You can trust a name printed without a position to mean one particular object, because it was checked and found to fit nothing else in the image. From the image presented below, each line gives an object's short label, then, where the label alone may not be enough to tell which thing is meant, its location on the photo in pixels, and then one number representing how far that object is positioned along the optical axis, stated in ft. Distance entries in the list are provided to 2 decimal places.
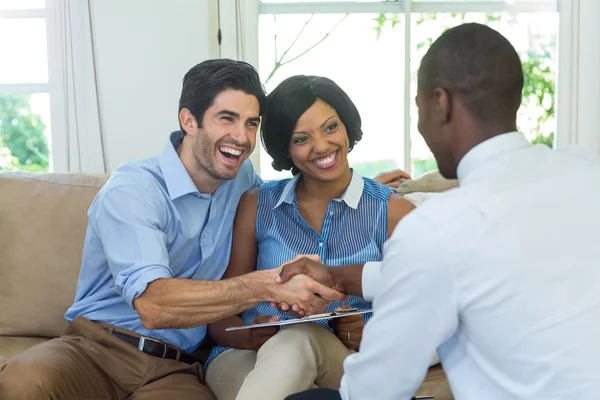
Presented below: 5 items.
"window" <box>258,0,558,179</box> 11.55
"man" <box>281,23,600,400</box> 3.73
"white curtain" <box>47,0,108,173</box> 11.06
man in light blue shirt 6.42
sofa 8.16
